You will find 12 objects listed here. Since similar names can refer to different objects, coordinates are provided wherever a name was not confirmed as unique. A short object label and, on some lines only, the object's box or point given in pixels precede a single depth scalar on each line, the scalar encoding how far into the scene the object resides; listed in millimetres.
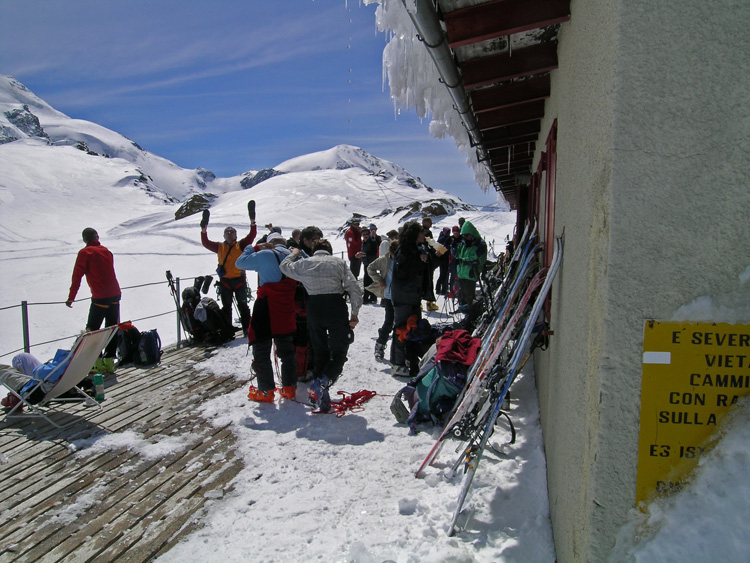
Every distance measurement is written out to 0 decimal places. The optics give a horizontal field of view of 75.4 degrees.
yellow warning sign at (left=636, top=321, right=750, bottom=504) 1525
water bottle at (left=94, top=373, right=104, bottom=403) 4906
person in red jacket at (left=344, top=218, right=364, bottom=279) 11203
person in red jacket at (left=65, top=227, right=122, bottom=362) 5973
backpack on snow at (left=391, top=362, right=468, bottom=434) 4090
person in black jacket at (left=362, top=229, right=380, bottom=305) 10680
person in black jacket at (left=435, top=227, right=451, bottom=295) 10659
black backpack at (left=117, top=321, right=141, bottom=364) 6359
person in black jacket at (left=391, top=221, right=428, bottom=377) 5418
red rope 4715
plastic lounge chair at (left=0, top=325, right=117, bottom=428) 4391
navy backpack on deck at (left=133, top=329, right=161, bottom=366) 6324
